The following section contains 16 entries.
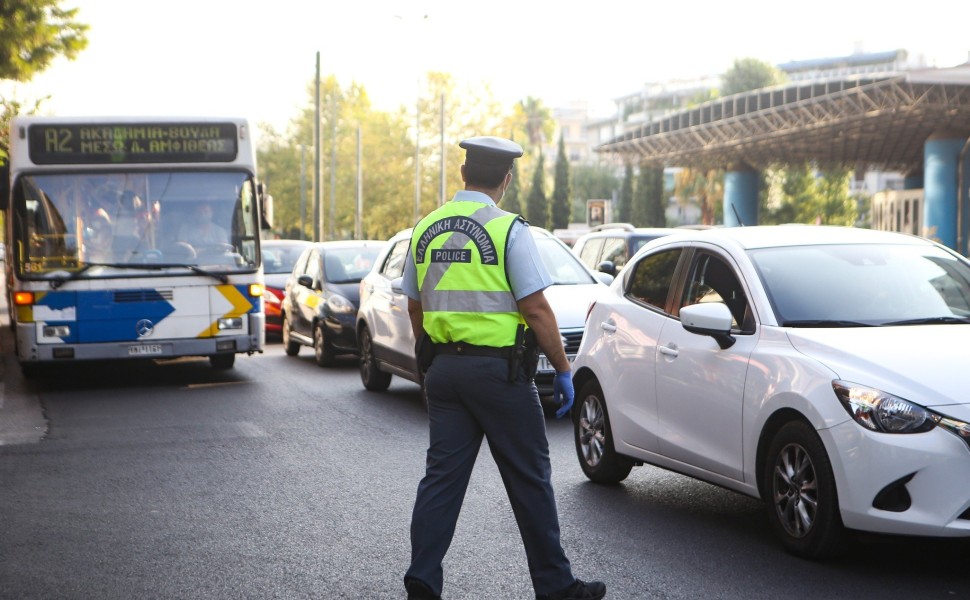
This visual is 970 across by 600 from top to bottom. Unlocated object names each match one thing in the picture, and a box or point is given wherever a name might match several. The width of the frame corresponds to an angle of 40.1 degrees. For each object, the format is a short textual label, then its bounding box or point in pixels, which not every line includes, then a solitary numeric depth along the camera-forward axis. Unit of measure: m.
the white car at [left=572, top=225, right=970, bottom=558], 5.44
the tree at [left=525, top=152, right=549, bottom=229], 92.75
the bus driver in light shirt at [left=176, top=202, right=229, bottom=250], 14.43
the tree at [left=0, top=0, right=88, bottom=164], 16.75
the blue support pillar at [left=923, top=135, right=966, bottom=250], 45.56
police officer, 4.85
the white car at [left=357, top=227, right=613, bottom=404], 11.50
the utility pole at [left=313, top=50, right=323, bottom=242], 38.91
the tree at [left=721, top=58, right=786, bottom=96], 88.69
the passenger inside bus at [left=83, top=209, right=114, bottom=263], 14.04
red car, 21.47
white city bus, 13.85
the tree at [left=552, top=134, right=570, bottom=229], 97.25
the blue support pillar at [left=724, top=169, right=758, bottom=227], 62.47
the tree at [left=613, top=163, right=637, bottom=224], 98.06
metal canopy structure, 40.88
